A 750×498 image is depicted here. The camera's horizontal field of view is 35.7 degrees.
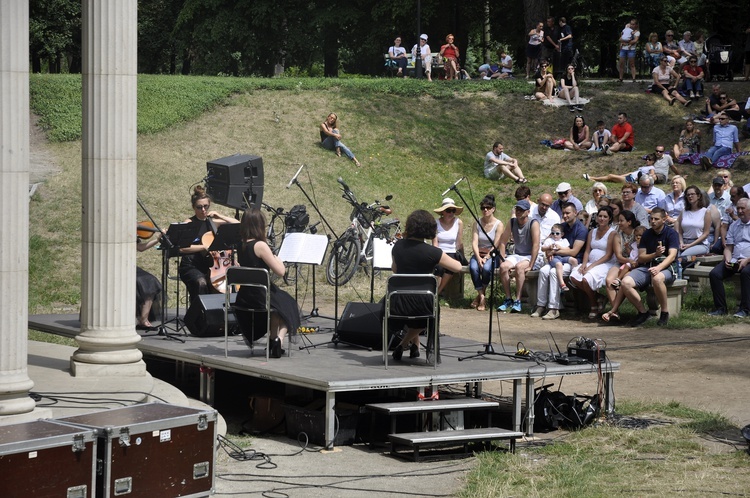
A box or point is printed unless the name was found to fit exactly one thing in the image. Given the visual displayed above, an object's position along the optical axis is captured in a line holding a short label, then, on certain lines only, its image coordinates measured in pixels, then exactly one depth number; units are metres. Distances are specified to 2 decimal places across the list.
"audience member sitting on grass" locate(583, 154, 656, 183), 24.67
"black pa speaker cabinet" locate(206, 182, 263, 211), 17.41
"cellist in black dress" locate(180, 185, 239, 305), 14.16
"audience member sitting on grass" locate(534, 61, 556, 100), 30.88
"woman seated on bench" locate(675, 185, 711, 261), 17.78
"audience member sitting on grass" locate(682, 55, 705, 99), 30.12
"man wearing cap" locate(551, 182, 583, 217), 18.45
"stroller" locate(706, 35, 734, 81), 31.48
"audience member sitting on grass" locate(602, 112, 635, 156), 27.78
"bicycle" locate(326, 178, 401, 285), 19.91
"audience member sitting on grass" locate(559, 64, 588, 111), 30.55
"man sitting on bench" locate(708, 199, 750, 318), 16.38
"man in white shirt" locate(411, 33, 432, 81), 33.56
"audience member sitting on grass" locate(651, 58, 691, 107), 30.36
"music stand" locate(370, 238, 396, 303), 12.56
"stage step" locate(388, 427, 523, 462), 9.78
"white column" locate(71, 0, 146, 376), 10.71
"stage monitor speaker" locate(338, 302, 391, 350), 11.97
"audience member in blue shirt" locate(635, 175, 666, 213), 19.00
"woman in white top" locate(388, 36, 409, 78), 34.75
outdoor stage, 10.19
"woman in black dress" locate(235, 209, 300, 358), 11.23
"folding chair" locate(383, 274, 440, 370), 10.73
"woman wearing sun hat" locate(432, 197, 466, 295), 17.41
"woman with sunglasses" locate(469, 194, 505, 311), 17.52
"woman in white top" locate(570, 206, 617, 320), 16.67
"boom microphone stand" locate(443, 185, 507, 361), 11.75
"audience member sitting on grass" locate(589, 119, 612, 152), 27.91
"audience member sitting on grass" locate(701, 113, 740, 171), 26.05
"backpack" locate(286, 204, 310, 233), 20.06
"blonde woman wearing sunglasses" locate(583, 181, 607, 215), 18.79
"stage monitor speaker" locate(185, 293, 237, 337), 12.54
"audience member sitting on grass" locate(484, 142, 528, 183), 26.84
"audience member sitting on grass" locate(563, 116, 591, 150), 28.44
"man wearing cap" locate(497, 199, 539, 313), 17.62
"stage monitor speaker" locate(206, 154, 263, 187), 17.39
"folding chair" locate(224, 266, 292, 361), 10.99
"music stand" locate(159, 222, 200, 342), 13.02
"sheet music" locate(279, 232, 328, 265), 12.17
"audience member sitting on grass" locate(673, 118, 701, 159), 26.67
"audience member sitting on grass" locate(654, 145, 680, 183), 24.92
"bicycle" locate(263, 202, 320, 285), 20.05
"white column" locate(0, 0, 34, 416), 8.53
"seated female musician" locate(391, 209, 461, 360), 11.23
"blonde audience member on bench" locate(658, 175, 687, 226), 18.72
